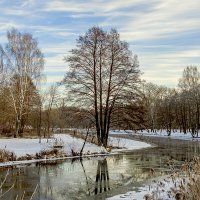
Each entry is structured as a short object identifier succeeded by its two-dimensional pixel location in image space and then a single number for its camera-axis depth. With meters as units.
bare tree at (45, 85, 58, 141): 59.63
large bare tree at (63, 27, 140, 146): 36.84
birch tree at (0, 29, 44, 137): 41.06
